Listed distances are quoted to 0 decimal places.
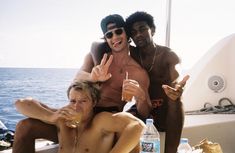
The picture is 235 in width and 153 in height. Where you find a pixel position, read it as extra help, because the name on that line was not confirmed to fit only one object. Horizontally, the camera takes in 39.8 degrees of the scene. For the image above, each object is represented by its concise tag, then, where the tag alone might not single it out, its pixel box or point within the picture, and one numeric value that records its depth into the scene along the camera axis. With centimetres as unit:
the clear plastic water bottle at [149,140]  156
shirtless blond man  162
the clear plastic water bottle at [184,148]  160
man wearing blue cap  192
